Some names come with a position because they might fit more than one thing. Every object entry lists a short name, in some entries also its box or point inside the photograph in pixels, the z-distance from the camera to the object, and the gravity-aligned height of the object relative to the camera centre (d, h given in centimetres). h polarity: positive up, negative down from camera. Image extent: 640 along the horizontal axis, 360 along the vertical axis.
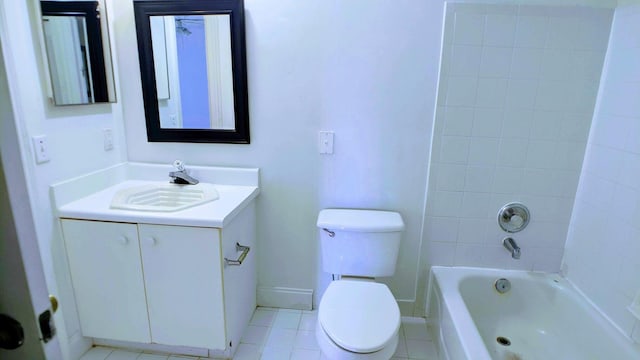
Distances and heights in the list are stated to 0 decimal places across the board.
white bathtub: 155 -101
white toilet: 134 -84
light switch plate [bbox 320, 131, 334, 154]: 187 -20
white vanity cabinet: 155 -81
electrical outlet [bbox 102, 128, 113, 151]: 186 -21
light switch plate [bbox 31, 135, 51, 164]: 145 -21
